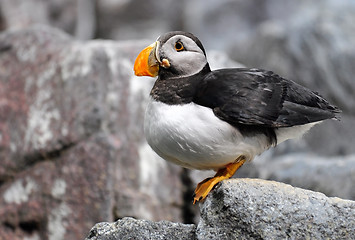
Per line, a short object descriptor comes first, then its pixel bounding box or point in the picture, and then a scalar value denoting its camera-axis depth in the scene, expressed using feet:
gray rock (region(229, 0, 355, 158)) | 51.31
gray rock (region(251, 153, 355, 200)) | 32.35
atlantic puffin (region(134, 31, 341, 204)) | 19.15
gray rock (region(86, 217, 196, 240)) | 19.07
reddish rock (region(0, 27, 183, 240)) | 33.01
